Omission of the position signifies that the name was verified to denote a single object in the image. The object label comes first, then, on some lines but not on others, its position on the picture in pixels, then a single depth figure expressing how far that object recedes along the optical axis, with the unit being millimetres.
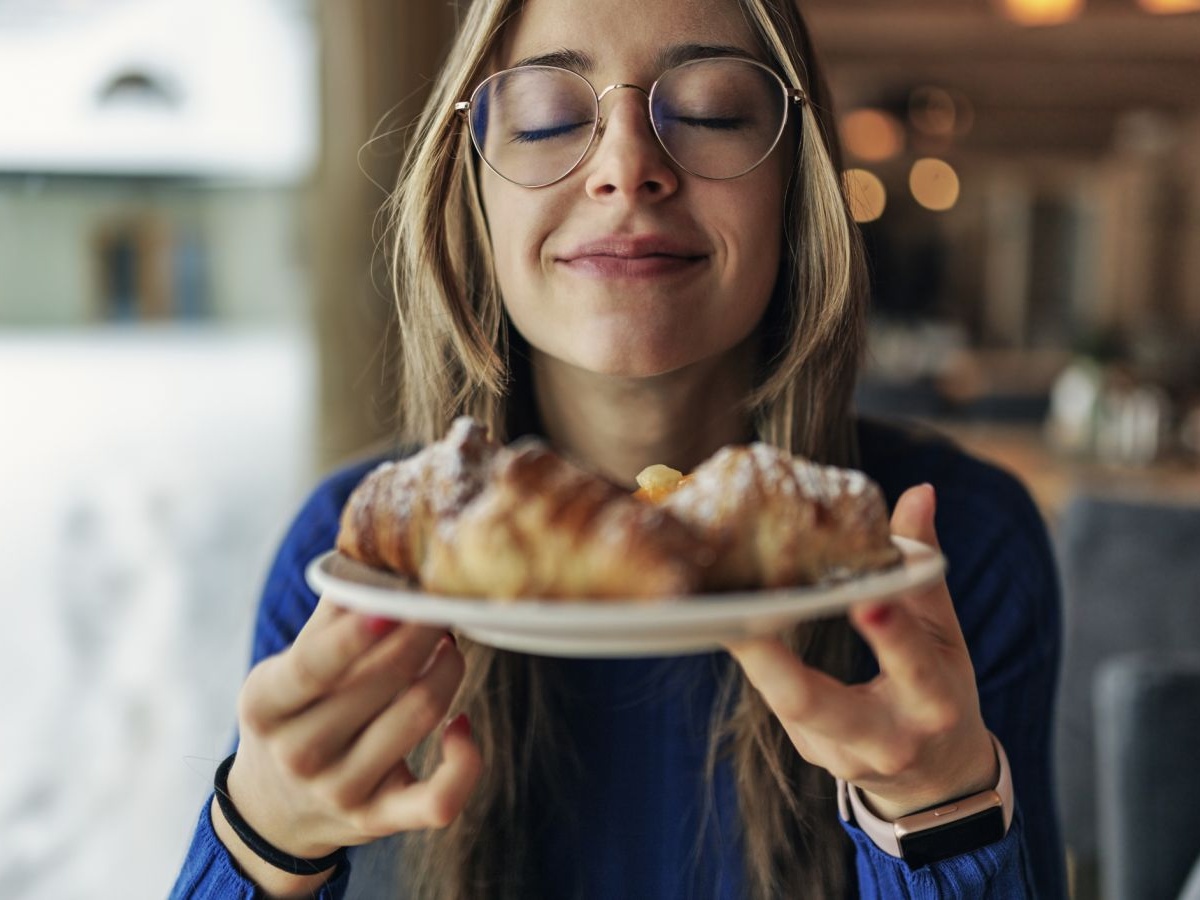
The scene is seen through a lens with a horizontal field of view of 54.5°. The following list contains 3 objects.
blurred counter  3379
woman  766
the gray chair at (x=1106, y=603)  2299
